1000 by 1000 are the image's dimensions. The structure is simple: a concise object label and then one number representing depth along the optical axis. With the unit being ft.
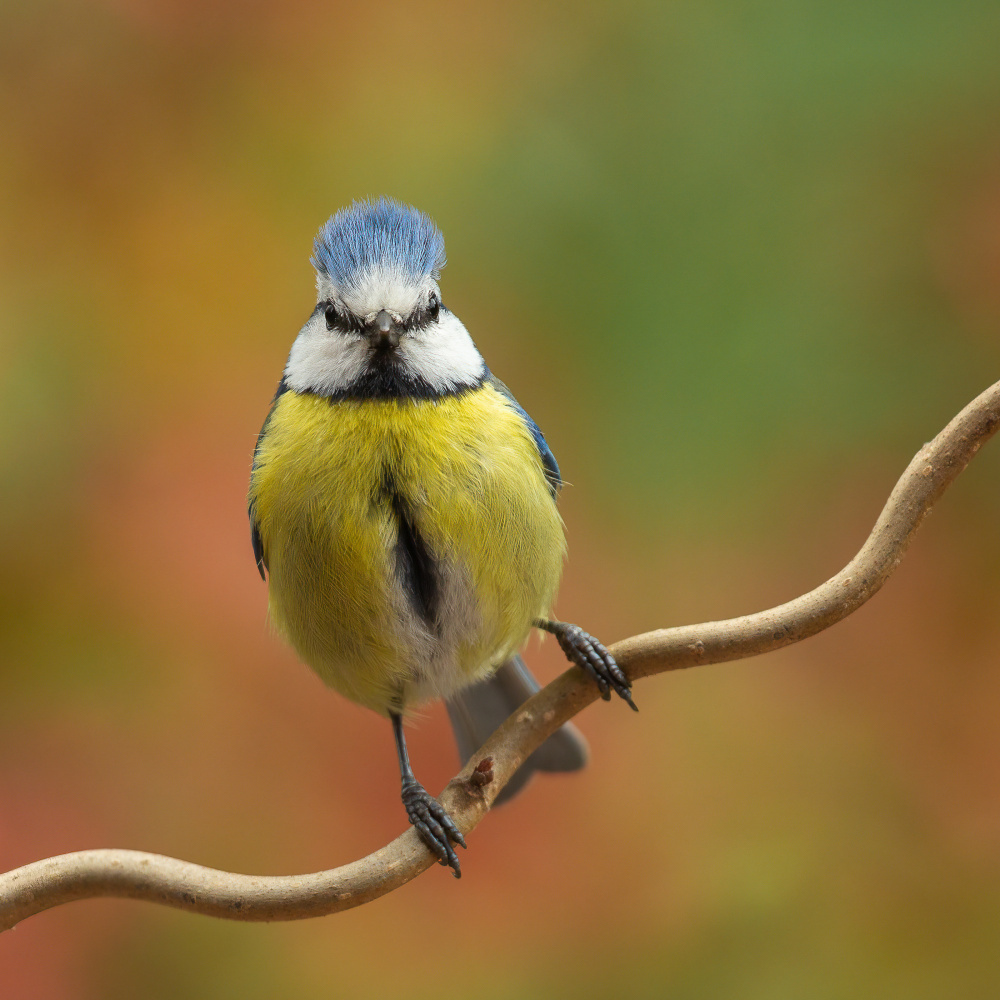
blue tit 10.07
